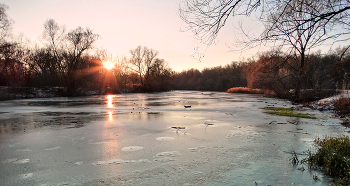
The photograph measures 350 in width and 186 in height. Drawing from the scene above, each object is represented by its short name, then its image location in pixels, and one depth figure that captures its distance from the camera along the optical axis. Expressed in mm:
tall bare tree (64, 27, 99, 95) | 31094
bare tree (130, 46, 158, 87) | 54375
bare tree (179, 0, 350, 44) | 3582
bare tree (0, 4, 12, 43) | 19917
